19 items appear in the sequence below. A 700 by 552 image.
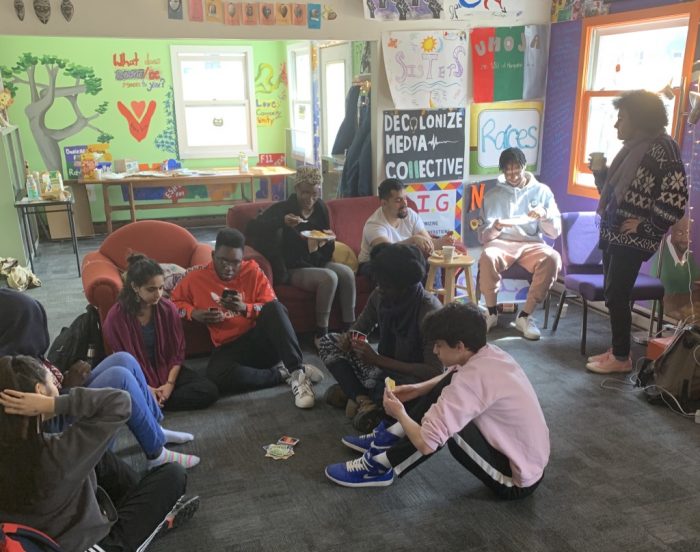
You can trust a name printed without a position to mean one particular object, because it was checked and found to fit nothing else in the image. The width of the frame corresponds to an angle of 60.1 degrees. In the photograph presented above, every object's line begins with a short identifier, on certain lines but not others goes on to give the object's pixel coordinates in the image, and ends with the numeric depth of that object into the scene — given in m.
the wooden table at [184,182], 6.57
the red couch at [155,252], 3.39
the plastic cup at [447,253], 3.72
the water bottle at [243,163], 7.13
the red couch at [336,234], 3.68
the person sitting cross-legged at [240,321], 3.09
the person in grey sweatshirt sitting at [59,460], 1.48
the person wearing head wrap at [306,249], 3.65
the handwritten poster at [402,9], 4.03
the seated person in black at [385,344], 2.47
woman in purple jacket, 2.74
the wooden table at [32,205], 5.23
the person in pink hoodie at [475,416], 1.92
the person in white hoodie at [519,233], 3.94
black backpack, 2.75
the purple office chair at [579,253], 3.71
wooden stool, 3.70
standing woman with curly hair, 3.03
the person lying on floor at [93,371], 2.23
